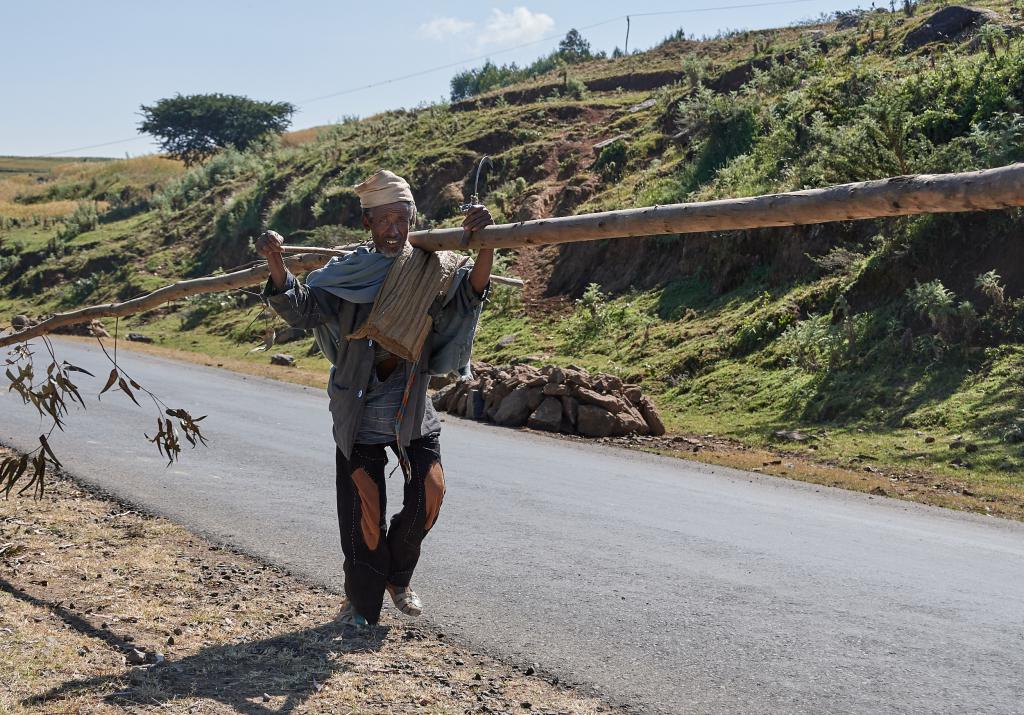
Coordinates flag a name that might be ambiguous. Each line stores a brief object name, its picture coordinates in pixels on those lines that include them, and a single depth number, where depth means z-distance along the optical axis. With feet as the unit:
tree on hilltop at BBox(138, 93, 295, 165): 218.79
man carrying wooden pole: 16.33
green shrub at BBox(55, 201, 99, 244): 159.74
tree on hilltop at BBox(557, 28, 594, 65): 214.16
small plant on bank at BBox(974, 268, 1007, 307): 44.39
